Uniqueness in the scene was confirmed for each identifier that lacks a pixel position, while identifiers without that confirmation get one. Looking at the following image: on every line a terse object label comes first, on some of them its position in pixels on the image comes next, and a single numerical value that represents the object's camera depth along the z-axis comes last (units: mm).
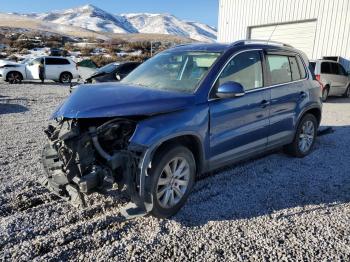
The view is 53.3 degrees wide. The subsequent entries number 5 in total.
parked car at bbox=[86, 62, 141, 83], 12781
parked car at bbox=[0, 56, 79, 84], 18703
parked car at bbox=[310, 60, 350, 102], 13898
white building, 16797
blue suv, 3457
